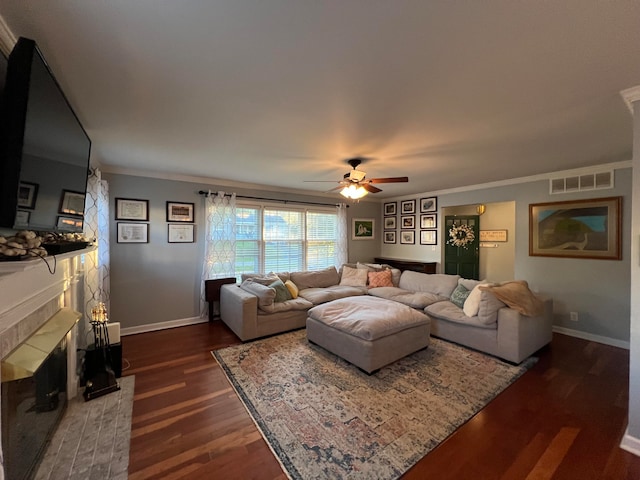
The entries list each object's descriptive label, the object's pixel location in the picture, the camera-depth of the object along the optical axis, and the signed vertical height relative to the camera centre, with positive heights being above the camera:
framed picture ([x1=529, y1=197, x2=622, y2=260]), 3.40 +0.22
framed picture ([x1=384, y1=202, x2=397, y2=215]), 6.36 +0.84
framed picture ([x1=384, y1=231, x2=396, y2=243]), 6.38 +0.13
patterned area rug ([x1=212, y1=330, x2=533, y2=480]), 1.69 -1.36
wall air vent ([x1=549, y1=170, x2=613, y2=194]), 3.44 +0.86
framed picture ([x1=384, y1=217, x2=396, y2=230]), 6.38 +0.47
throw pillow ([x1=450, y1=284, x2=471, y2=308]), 3.60 -0.73
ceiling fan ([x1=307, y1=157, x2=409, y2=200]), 3.12 +0.71
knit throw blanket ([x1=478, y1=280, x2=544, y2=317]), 2.92 -0.62
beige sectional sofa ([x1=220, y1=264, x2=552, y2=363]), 2.95 -0.89
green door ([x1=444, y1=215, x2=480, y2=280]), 5.82 -0.13
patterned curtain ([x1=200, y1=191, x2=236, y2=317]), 4.25 +0.03
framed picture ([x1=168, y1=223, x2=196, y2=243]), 4.07 +0.11
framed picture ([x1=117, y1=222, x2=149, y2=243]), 3.70 +0.10
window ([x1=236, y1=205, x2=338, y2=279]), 4.73 +0.04
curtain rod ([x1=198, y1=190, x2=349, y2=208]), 4.24 +0.78
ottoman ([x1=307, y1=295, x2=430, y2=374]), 2.66 -0.99
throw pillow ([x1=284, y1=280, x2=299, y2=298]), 4.17 -0.76
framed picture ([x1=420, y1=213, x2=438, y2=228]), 5.49 +0.48
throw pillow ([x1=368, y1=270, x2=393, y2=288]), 4.89 -0.69
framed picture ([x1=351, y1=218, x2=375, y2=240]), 6.21 +0.32
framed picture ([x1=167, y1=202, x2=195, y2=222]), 4.05 +0.44
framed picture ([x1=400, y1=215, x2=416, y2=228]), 5.93 +0.49
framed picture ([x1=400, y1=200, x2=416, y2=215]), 5.94 +0.82
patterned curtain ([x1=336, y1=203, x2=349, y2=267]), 5.88 +0.12
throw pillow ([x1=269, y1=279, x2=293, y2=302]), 3.91 -0.77
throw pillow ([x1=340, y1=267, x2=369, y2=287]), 4.97 -0.68
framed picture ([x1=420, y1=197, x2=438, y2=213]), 5.48 +0.82
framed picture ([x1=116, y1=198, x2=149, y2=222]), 3.70 +0.43
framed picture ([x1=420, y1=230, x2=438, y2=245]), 5.50 +0.12
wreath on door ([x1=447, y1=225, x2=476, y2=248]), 5.86 +0.17
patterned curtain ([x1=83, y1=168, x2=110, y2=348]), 2.86 -0.16
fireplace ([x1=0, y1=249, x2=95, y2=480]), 1.26 -0.65
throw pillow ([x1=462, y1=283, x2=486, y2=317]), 3.17 -0.74
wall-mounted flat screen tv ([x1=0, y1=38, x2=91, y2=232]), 1.06 +0.43
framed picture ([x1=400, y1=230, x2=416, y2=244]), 5.95 +0.15
